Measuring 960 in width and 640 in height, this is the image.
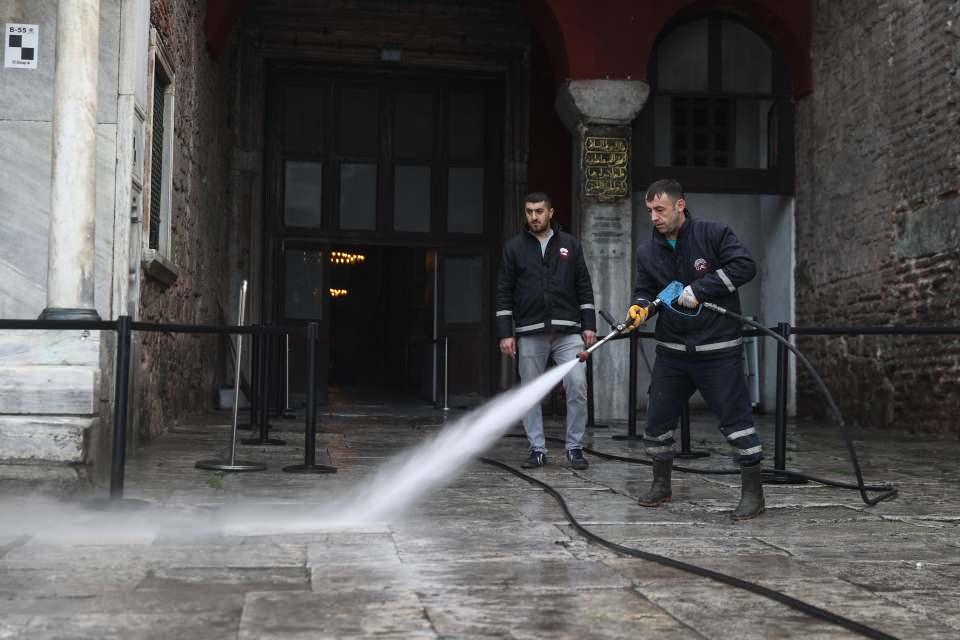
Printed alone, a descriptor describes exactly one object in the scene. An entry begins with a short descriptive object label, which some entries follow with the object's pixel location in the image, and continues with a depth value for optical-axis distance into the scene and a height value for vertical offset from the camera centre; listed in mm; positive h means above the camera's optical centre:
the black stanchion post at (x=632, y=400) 9469 -286
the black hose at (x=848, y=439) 5350 -325
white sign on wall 6848 +1815
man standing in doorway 7242 +344
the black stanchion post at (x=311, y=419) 6590 -337
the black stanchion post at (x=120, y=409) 5391 -240
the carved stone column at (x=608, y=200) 12570 +1766
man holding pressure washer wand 5379 +148
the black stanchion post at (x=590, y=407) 10648 -411
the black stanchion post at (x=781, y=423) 6488 -318
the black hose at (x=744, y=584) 3051 -664
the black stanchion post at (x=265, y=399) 8422 -295
